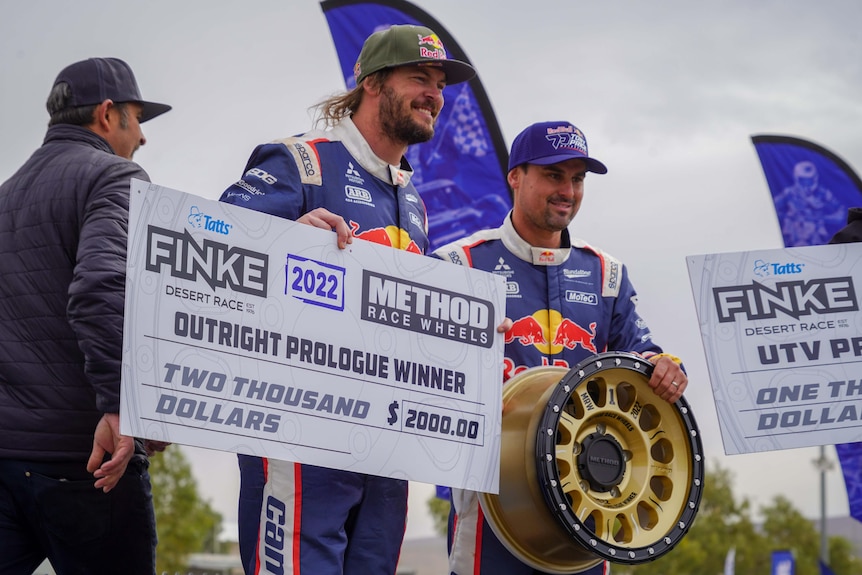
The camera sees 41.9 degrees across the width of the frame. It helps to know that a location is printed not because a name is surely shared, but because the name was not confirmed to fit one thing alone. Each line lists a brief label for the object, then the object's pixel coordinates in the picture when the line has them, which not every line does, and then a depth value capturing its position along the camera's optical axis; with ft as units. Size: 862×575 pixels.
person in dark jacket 13.38
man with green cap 14.29
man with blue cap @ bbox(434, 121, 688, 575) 17.70
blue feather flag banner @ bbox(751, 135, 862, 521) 47.88
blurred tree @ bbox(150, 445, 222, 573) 113.60
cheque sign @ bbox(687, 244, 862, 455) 17.49
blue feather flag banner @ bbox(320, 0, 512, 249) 36.09
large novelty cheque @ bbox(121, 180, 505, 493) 12.53
